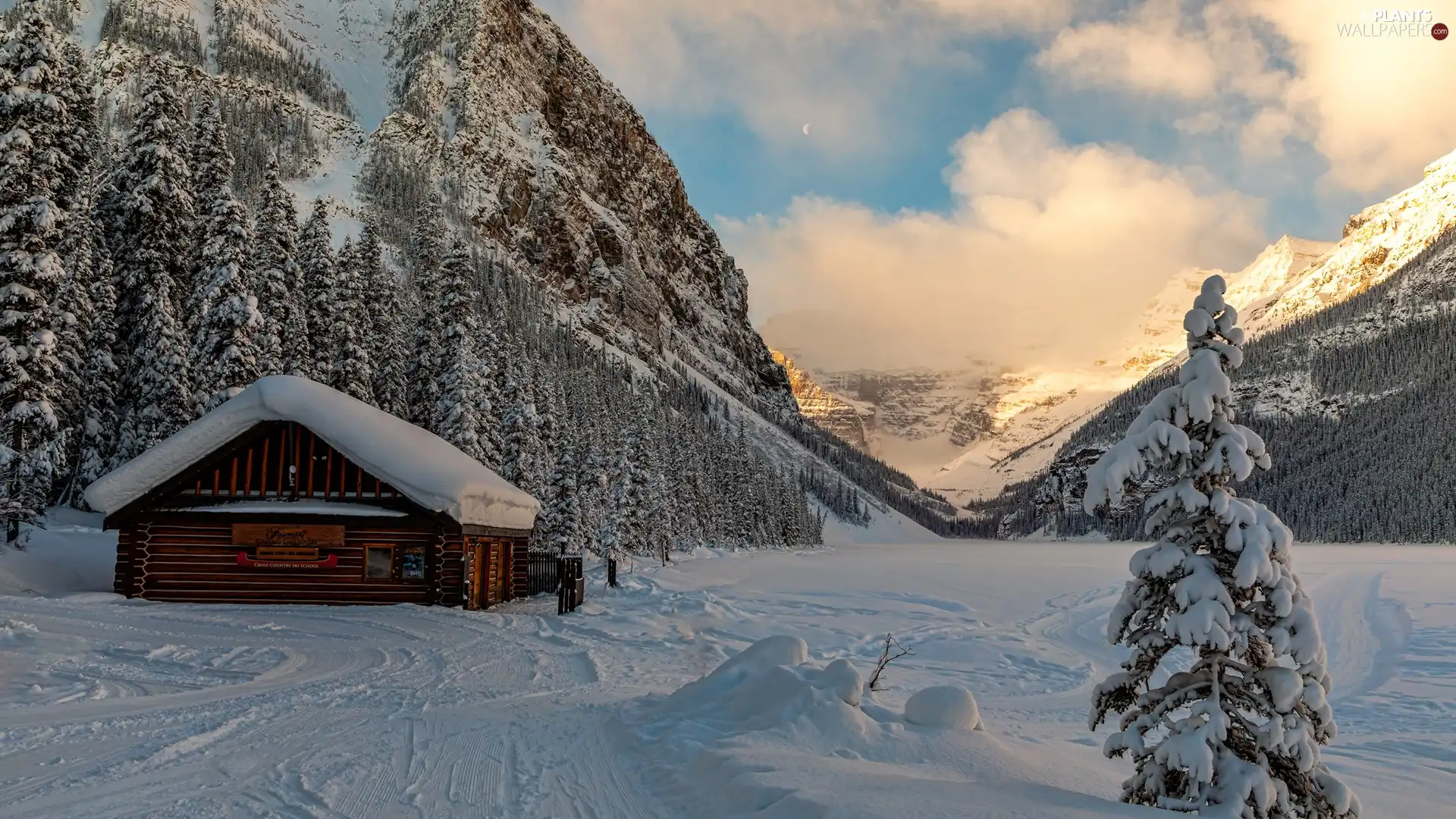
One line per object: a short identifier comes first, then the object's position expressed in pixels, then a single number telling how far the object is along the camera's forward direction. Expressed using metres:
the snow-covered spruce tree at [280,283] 35.69
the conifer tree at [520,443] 42.03
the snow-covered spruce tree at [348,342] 37.91
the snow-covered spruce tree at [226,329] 30.55
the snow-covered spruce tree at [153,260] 31.70
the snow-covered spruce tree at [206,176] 33.66
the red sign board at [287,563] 24.17
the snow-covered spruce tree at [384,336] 43.81
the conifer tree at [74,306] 29.50
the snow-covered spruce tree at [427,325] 40.20
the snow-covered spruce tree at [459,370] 37.31
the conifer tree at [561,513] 44.09
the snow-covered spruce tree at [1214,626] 6.08
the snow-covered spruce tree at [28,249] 23.95
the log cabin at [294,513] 23.52
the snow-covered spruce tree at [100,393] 32.91
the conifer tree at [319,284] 38.97
